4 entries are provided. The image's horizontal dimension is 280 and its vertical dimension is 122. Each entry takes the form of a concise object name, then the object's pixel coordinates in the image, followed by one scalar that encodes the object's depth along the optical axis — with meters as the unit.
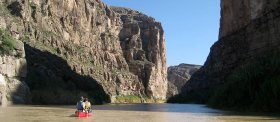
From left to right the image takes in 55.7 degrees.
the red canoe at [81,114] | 26.42
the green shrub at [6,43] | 49.96
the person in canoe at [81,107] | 27.11
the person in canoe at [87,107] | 27.64
